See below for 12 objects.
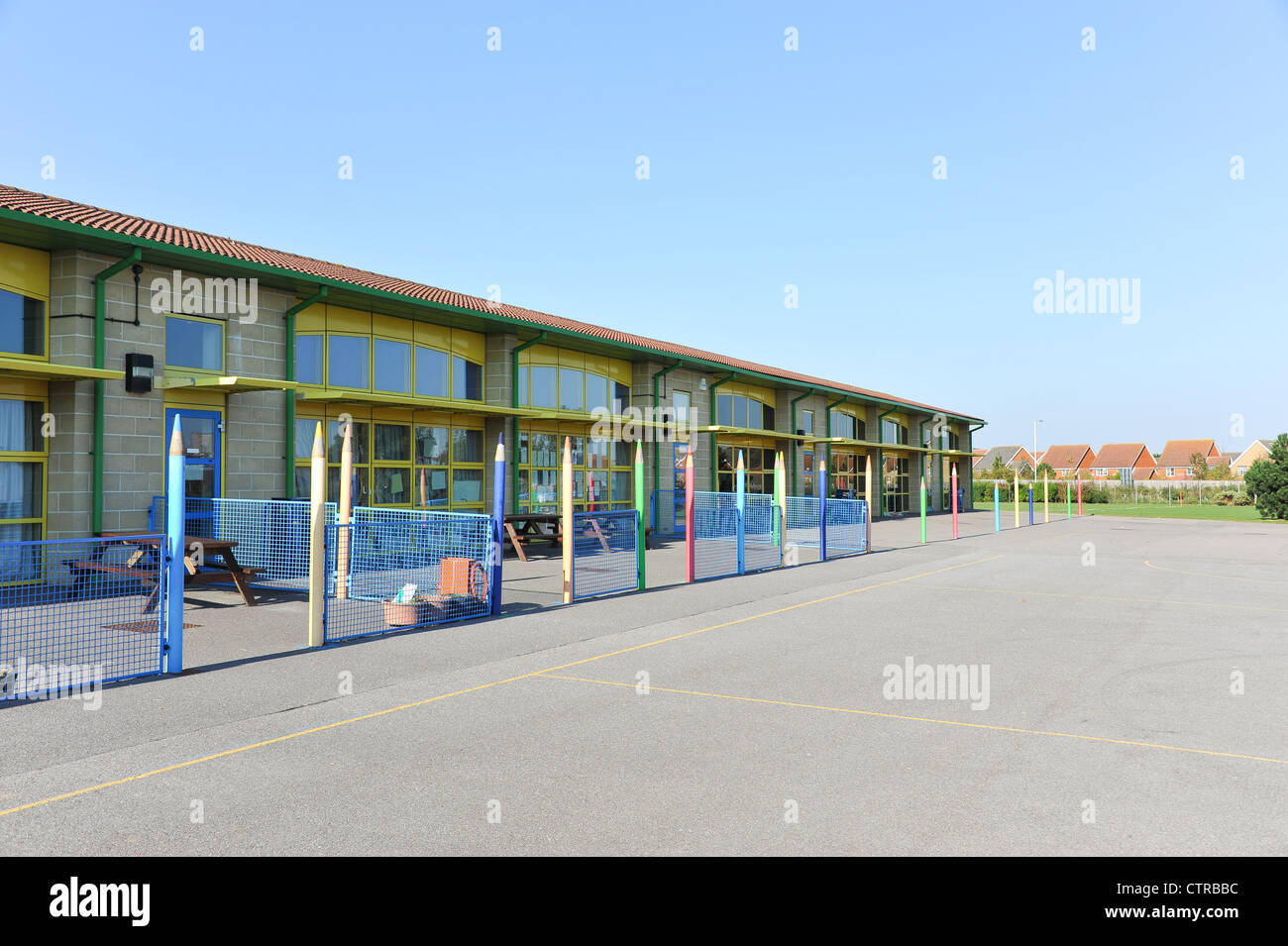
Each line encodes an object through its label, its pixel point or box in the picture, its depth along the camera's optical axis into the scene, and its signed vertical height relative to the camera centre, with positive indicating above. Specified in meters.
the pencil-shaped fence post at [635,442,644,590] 13.95 -0.53
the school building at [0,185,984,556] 13.18 +2.13
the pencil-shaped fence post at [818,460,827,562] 19.61 -0.63
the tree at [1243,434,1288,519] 43.88 +0.10
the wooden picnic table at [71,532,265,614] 11.04 -1.04
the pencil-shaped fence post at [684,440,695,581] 15.39 -0.63
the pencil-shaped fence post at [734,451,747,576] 16.53 -0.70
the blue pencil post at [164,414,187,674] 7.83 -0.67
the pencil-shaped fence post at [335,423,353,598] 11.88 -0.89
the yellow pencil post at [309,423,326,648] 9.14 -0.81
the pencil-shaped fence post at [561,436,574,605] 12.45 -0.57
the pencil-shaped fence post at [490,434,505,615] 11.37 -0.56
